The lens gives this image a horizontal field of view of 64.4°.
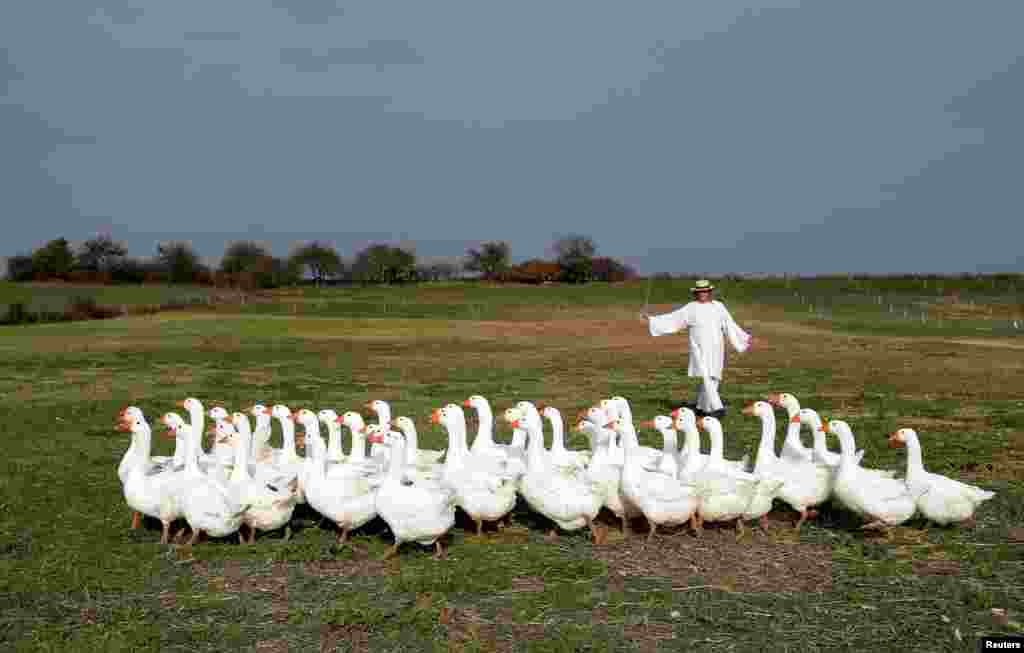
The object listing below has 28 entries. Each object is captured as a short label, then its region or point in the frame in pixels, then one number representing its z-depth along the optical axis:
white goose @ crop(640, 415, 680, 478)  8.42
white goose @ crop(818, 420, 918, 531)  7.25
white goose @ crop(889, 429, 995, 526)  7.25
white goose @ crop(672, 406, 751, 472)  8.34
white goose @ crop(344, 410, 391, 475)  8.60
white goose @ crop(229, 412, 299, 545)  7.30
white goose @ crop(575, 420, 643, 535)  7.67
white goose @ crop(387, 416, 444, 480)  8.24
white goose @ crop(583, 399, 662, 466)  8.31
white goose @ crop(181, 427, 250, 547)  7.16
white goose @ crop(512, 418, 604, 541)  7.36
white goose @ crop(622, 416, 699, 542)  7.29
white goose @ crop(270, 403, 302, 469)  8.67
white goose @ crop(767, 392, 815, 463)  8.95
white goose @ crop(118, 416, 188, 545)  7.45
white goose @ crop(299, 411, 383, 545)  7.39
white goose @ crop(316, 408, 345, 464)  9.10
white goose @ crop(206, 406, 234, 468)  8.64
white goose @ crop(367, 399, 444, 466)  9.01
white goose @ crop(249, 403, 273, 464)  9.41
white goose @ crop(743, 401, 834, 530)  7.79
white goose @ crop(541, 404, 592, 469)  8.83
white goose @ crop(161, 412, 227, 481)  8.03
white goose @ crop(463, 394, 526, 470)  9.21
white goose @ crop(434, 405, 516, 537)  7.45
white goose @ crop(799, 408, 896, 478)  8.59
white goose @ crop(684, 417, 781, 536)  7.34
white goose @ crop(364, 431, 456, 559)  6.93
